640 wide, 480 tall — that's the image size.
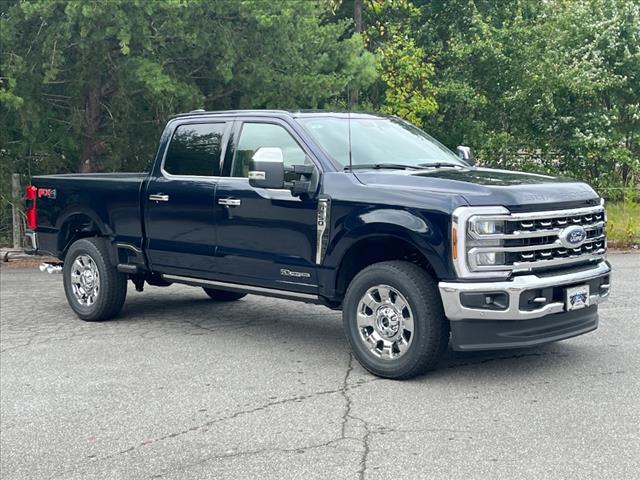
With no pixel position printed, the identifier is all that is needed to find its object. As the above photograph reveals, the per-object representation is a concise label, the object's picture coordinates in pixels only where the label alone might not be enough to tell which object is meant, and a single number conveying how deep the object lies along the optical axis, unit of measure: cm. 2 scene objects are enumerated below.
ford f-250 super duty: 595
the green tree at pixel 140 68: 1285
